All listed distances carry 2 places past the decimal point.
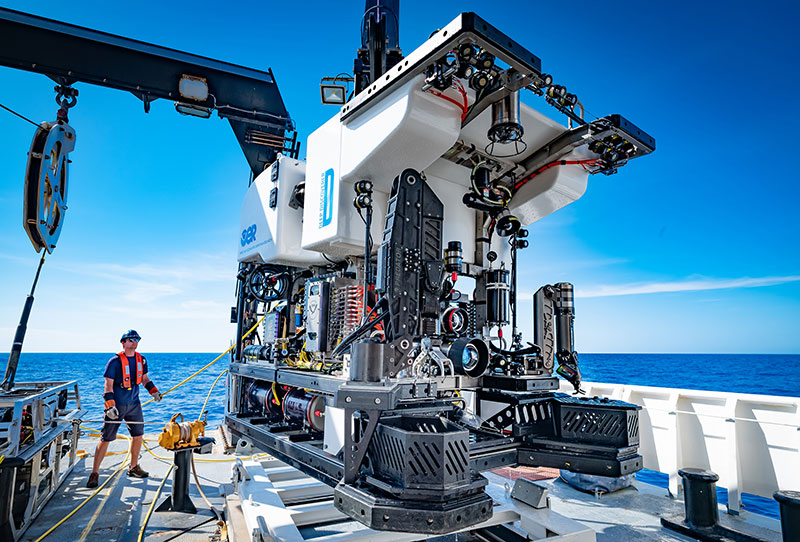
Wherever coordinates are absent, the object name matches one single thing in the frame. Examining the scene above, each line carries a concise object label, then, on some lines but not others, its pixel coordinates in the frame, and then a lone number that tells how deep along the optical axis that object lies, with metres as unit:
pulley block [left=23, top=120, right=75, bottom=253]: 4.59
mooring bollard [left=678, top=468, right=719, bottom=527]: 4.17
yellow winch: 4.73
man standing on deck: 5.87
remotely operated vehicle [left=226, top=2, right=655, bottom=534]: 2.69
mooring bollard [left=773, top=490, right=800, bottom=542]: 3.31
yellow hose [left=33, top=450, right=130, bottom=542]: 4.25
